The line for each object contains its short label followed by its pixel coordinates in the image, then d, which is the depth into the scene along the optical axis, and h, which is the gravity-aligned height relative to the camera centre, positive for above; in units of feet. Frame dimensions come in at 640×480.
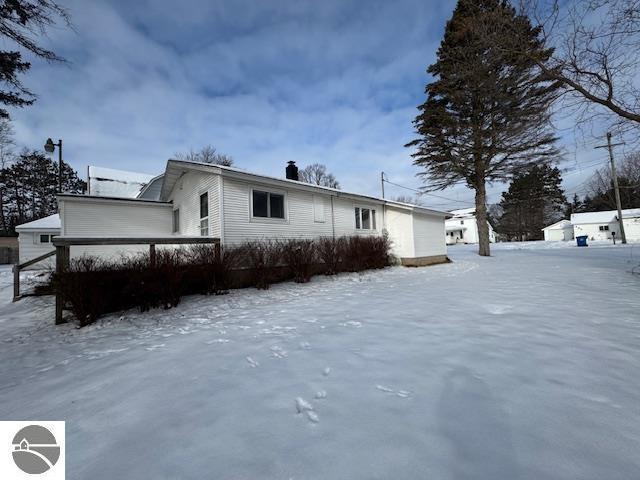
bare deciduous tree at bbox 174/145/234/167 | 98.32 +40.10
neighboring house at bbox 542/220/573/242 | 121.08 +4.89
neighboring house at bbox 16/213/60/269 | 55.98 +6.34
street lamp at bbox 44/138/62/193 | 47.65 +22.51
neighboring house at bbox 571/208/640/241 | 97.81 +6.07
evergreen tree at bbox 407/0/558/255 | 43.80 +21.00
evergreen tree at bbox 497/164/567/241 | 134.41 +20.86
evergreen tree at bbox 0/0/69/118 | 18.06 +16.84
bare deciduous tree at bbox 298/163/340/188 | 124.77 +38.19
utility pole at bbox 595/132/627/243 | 65.70 +10.72
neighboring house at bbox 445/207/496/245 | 141.69 +9.13
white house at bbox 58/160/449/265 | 27.17 +6.13
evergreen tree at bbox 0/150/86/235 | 90.74 +28.70
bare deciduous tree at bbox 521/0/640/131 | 18.60 +14.29
